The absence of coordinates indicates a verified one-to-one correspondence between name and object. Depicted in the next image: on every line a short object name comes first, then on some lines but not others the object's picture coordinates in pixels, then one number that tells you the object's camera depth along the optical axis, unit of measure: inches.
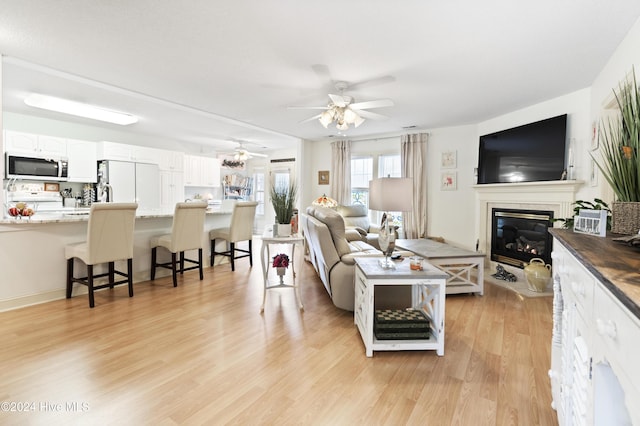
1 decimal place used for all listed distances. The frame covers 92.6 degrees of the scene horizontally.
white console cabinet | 25.2
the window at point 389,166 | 242.4
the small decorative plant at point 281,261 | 124.0
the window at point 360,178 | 257.0
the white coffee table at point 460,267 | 138.0
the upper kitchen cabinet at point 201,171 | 281.4
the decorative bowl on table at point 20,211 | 120.1
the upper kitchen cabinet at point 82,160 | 209.5
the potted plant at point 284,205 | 118.1
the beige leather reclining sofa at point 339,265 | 112.4
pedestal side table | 116.2
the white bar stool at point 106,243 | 116.0
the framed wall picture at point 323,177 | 270.8
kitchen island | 112.7
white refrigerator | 219.5
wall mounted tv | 152.5
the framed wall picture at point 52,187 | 205.5
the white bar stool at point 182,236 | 144.0
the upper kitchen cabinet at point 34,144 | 182.9
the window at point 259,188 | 351.6
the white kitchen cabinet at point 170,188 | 257.8
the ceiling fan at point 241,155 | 261.4
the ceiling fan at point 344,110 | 122.0
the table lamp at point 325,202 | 223.8
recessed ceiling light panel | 157.2
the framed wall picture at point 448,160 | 214.5
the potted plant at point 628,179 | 59.8
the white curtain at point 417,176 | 223.3
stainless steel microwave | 181.8
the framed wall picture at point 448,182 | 215.2
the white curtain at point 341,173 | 256.4
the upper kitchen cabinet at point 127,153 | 219.5
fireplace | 163.5
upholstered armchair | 220.4
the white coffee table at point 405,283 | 86.5
